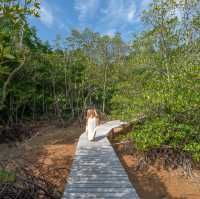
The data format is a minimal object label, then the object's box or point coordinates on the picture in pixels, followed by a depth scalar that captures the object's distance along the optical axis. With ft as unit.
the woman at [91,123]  16.71
